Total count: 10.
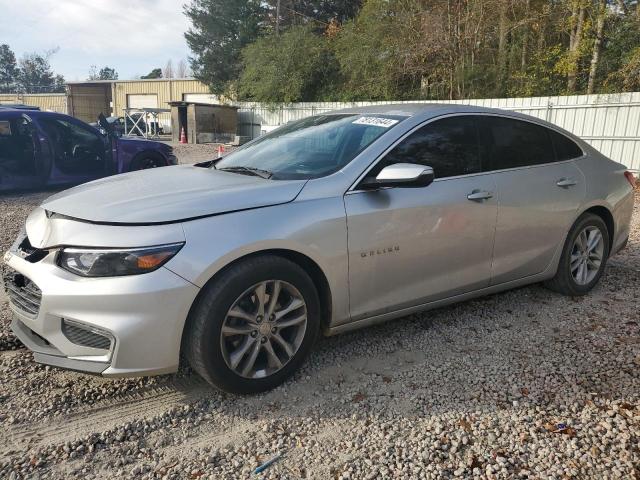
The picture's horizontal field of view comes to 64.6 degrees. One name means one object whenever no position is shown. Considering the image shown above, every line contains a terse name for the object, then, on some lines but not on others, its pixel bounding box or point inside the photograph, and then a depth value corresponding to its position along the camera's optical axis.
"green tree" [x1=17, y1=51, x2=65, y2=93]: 87.56
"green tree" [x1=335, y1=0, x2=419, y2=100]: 19.61
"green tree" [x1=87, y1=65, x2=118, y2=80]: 97.00
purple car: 8.16
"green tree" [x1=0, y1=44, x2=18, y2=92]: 85.94
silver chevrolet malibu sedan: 2.46
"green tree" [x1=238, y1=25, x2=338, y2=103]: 26.00
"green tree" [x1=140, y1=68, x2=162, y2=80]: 69.28
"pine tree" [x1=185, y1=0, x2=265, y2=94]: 36.25
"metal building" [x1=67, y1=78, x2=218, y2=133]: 43.06
